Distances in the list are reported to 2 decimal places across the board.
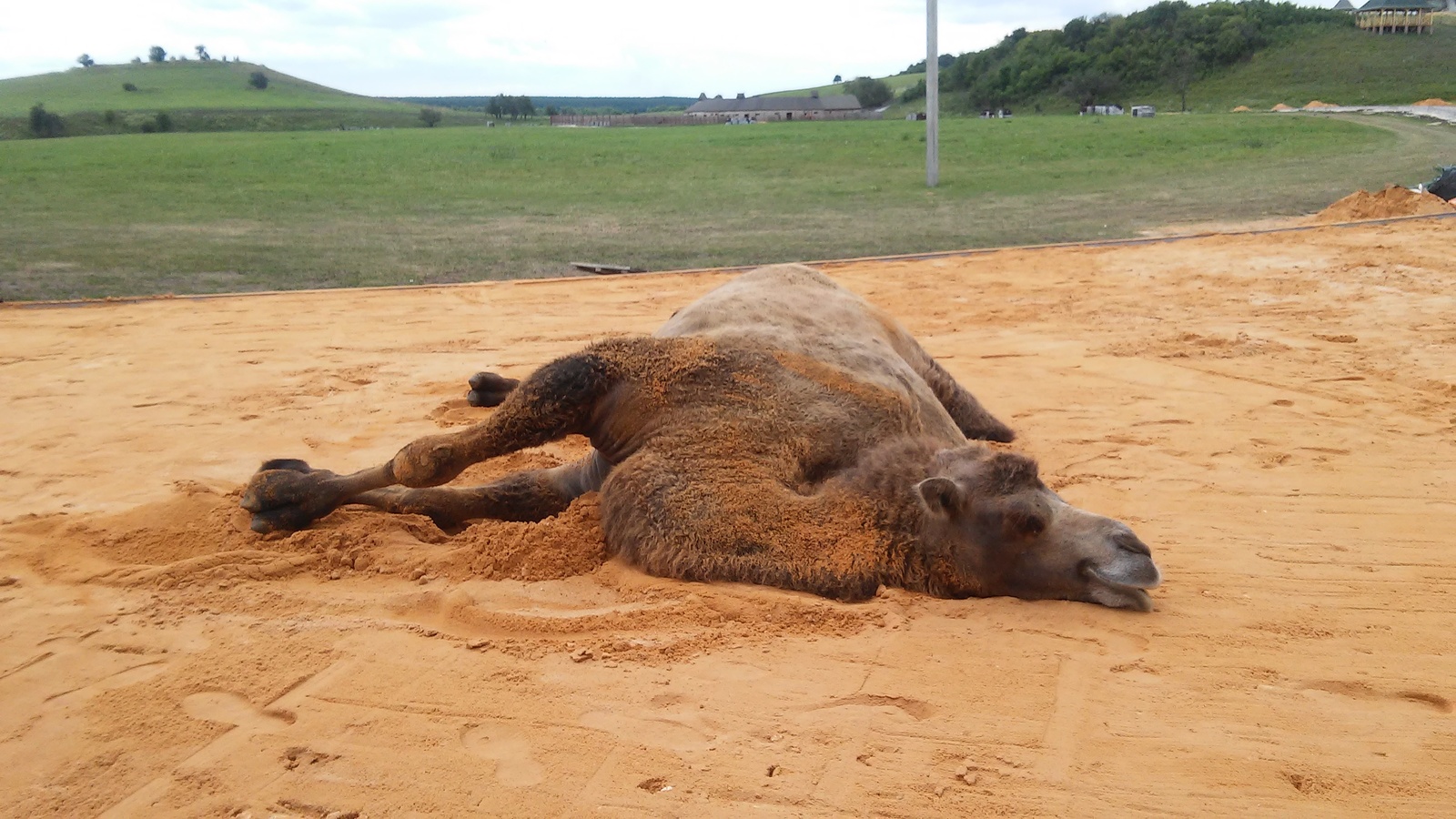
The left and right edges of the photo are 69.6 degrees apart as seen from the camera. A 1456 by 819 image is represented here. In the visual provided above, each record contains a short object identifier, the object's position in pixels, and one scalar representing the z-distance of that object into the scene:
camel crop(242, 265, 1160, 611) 3.91
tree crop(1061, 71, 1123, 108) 73.56
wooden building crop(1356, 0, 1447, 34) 70.56
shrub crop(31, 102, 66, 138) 51.88
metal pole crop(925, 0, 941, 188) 23.64
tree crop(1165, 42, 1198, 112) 71.44
